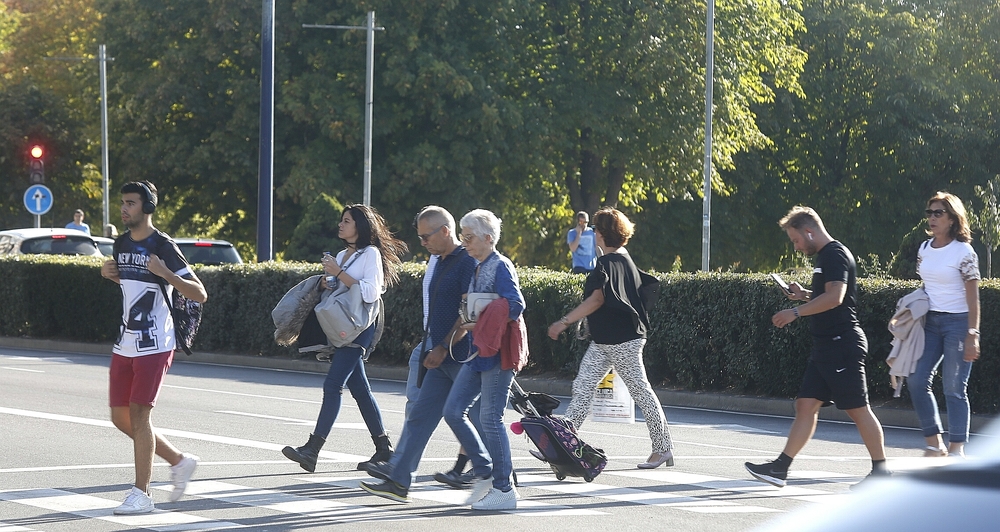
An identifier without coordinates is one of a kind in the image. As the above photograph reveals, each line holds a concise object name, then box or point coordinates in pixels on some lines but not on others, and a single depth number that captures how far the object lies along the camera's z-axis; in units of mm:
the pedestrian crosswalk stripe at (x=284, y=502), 14742
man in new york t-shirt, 14484
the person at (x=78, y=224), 58575
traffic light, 59062
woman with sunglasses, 17625
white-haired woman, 14828
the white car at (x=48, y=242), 49937
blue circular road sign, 60531
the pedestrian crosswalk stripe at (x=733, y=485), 16172
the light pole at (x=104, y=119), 73062
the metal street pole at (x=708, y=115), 64437
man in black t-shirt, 15836
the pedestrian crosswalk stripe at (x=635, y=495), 15266
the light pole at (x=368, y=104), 62644
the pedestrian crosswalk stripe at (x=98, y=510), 13922
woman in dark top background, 17844
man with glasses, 15141
